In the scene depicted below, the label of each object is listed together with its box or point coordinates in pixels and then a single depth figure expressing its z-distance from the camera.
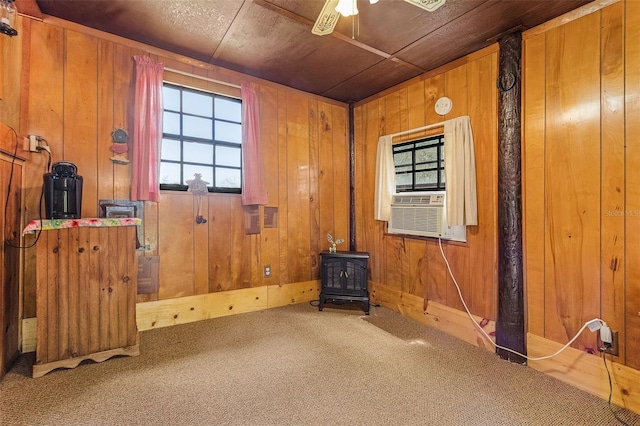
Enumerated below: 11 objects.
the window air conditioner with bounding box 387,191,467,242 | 2.68
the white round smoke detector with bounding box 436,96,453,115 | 2.67
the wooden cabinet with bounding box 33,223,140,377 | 1.83
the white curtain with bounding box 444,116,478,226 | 2.44
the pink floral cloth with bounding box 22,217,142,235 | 1.79
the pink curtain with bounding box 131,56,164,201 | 2.40
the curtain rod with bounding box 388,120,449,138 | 2.72
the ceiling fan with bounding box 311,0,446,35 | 1.42
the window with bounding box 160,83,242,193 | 2.72
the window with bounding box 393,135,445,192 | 2.80
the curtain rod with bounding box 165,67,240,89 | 2.65
